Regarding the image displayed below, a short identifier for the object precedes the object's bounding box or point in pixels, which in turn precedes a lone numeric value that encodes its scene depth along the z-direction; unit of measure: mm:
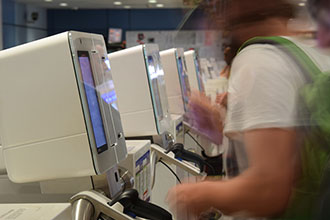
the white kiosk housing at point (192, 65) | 3555
